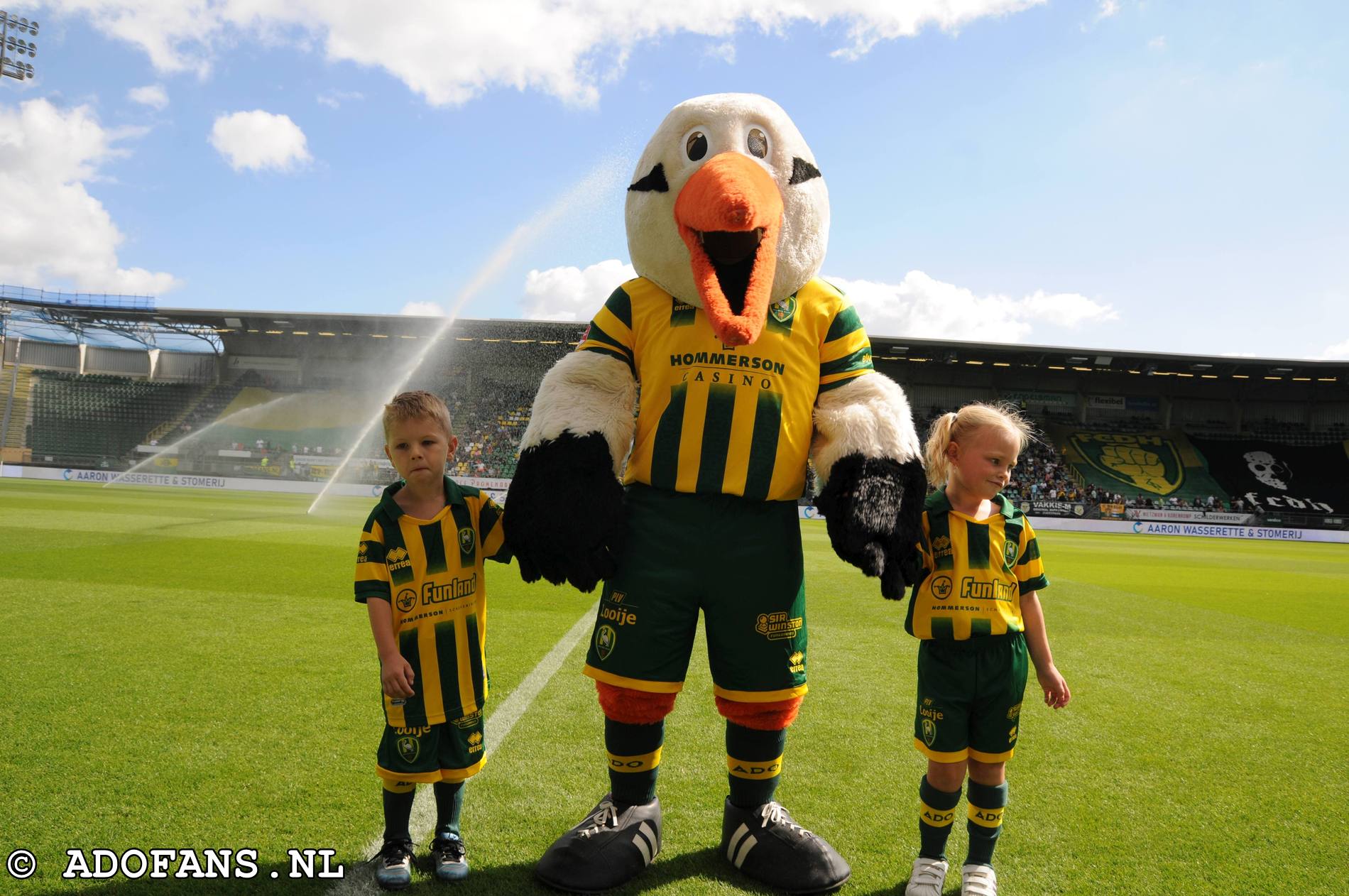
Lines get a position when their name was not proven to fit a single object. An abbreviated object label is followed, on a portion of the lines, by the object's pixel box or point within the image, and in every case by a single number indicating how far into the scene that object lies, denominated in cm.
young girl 215
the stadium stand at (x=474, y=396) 2920
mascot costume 216
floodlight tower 2292
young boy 213
